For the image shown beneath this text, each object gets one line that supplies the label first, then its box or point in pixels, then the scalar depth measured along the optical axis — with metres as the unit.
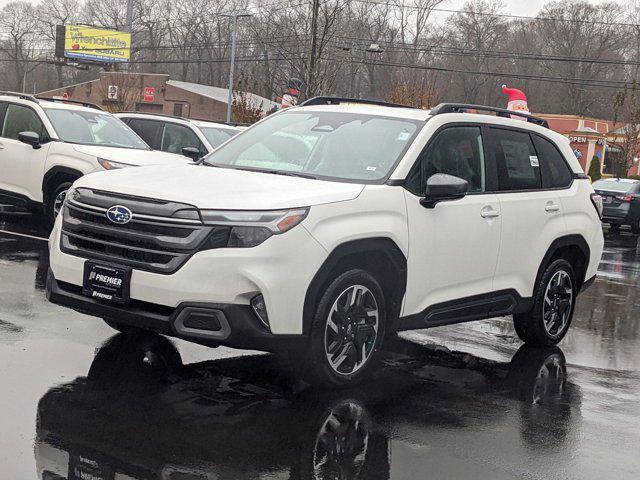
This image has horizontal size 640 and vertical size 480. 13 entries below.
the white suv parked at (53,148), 12.66
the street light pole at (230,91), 55.28
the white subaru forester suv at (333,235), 5.51
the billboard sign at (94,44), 86.31
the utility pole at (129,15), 62.37
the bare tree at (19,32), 107.94
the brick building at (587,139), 65.75
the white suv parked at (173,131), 16.02
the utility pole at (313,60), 26.25
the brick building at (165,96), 70.19
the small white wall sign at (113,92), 68.56
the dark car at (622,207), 25.89
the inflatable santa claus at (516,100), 22.42
